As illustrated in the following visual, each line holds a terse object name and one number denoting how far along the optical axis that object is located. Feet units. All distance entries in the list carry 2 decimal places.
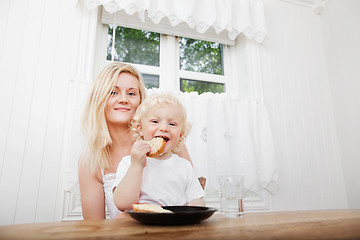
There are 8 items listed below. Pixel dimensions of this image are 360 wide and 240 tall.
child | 2.83
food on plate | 2.01
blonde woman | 3.92
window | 6.97
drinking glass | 2.66
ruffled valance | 6.00
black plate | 1.73
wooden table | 1.48
